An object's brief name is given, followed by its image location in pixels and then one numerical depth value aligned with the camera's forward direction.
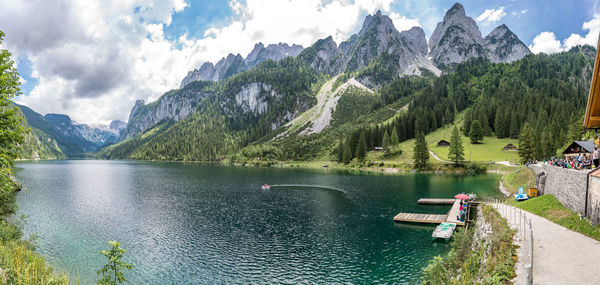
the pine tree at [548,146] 96.00
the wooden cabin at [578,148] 61.88
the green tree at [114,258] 15.90
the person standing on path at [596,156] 27.54
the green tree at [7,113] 20.75
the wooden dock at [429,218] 42.62
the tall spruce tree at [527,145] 96.19
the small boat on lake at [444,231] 35.39
